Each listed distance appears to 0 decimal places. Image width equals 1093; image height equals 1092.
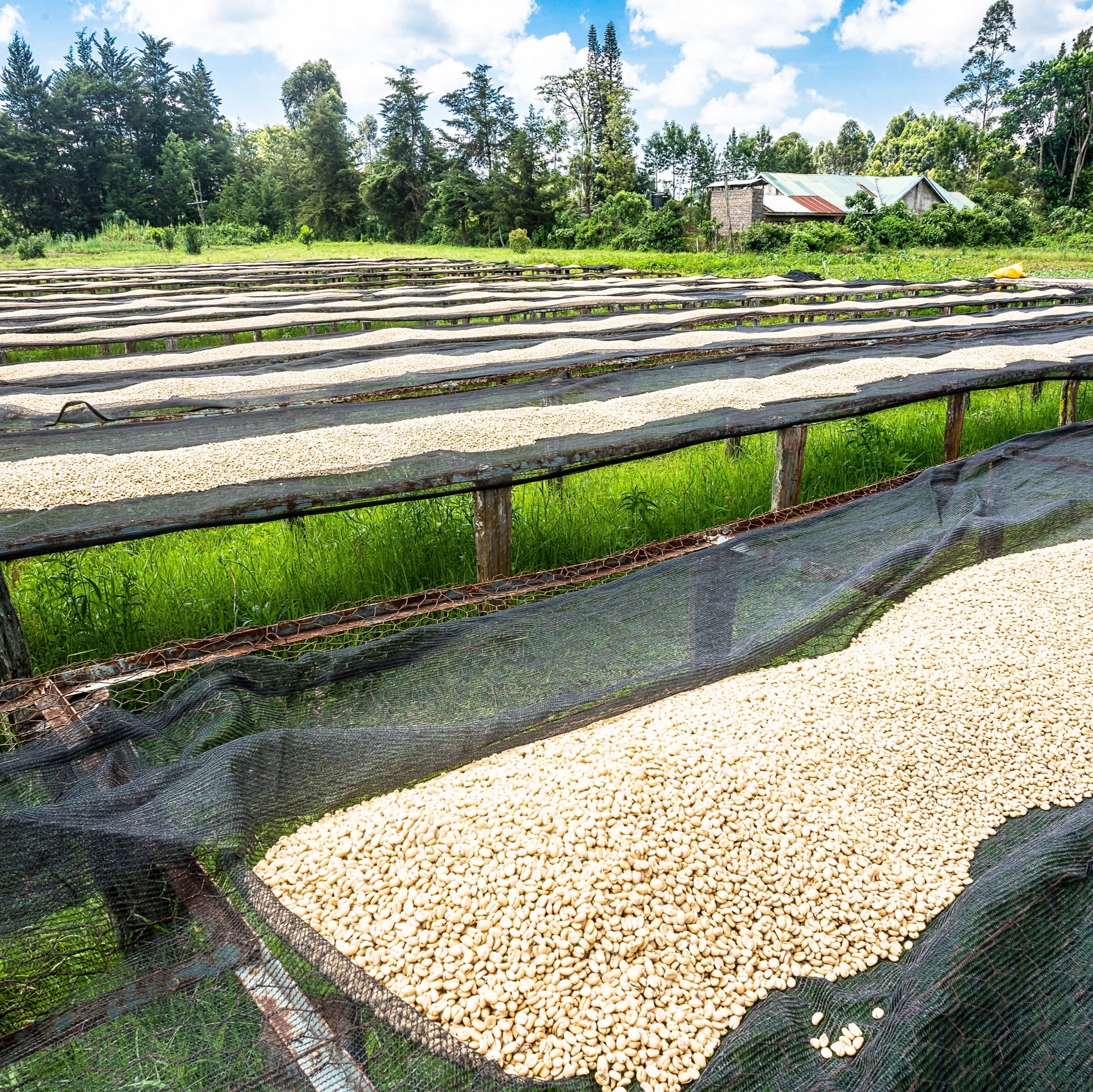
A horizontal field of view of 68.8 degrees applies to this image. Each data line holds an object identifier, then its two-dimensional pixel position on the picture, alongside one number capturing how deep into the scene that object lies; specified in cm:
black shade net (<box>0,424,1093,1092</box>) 113
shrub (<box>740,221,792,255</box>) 2488
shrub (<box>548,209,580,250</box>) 3064
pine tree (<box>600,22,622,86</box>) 4122
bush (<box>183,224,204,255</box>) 2586
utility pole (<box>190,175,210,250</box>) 3216
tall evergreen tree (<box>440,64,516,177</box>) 3872
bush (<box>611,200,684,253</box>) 2725
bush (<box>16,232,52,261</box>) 2495
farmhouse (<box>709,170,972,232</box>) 2961
